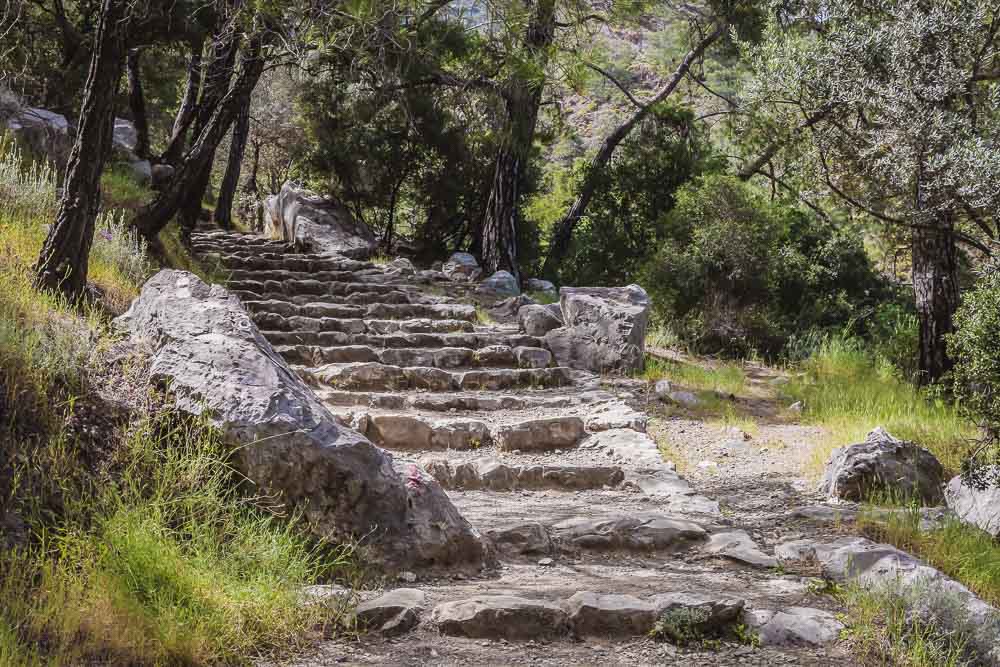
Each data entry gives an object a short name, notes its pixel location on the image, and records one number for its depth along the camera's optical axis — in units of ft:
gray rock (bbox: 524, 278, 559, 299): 43.70
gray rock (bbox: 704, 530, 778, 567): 14.20
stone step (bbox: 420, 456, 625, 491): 19.29
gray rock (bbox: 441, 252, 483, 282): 42.93
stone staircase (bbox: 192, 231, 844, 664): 10.81
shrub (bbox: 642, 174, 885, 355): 34.50
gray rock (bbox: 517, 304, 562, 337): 32.63
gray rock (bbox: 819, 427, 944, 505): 17.65
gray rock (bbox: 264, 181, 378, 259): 45.27
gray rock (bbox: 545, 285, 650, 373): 30.19
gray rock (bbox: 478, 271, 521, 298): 39.99
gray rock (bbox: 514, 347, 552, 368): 29.81
